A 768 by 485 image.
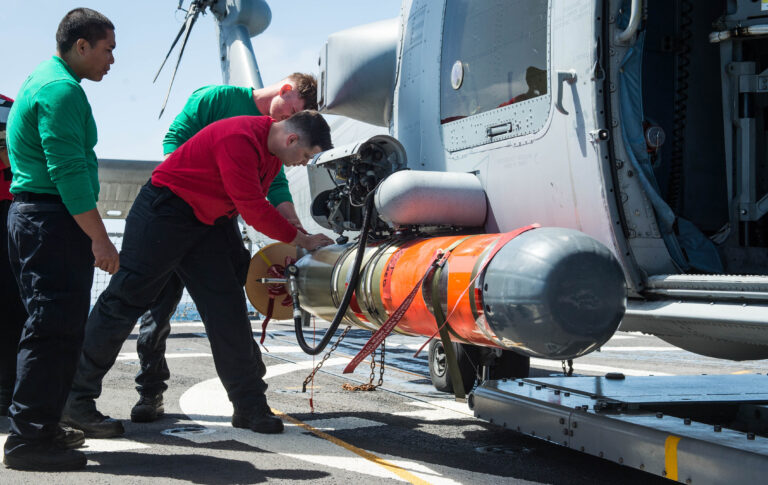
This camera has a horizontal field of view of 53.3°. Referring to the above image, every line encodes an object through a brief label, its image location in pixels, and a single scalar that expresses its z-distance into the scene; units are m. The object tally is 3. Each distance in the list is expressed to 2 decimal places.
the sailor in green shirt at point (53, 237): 3.32
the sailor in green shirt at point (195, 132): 4.62
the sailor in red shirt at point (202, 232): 3.90
